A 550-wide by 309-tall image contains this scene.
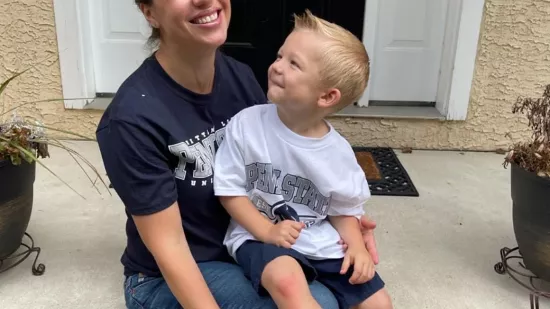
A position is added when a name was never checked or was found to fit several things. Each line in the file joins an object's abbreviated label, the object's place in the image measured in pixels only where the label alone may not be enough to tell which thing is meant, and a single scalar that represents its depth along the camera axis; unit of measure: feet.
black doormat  8.48
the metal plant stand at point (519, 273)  6.34
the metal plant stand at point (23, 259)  6.41
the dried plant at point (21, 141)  5.74
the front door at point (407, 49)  9.68
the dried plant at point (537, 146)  5.81
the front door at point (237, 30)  9.59
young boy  4.46
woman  4.16
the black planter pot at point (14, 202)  5.79
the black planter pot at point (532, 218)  5.71
